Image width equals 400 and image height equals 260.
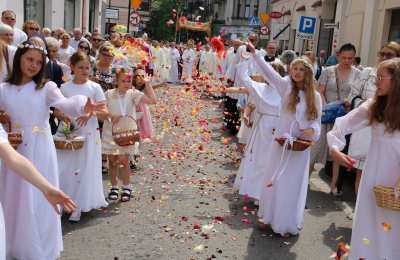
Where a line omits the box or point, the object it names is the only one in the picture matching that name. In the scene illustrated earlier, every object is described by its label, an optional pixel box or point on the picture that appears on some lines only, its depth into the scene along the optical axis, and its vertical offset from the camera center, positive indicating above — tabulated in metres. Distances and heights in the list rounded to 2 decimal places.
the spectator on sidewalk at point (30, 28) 10.14 -0.18
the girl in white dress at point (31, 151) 4.55 -1.19
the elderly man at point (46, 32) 13.29 -0.31
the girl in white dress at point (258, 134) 6.95 -1.34
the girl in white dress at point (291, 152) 5.80 -1.30
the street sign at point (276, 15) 26.11 +1.07
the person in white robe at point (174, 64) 29.03 -1.94
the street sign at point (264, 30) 27.02 +0.25
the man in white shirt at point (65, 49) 11.38 -0.62
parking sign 15.54 +0.30
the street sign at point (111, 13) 26.54 +0.56
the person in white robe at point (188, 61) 30.59 -1.83
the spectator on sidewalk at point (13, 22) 9.51 -0.10
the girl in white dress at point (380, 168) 4.02 -0.97
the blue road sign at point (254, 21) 27.73 +0.70
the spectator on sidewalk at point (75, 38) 14.48 -0.45
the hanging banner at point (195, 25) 38.24 +0.40
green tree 65.44 +1.25
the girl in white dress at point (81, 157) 6.08 -1.56
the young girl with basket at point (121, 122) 6.96 -1.29
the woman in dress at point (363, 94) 6.99 -0.74
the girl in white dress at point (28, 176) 2.81 -0.85
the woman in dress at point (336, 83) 8.05 -0.67
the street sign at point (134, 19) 26.05 +0.35
